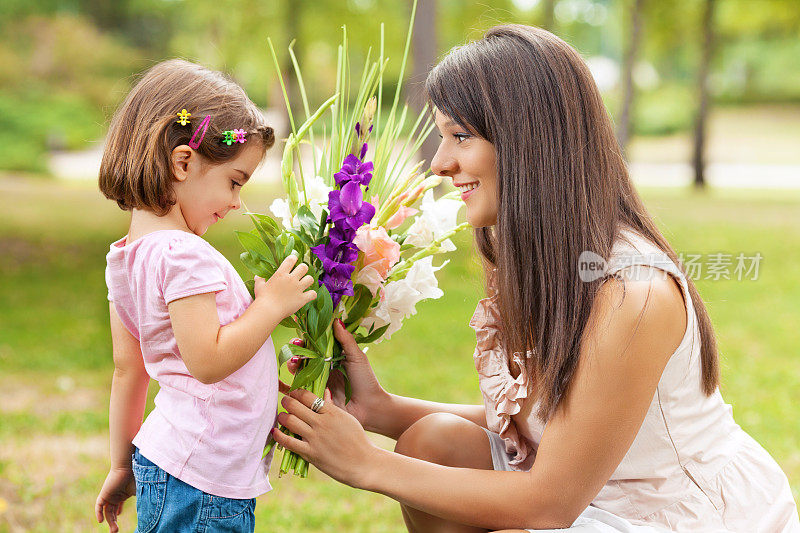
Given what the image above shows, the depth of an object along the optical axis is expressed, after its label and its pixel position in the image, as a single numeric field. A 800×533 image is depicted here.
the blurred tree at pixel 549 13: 16.44
